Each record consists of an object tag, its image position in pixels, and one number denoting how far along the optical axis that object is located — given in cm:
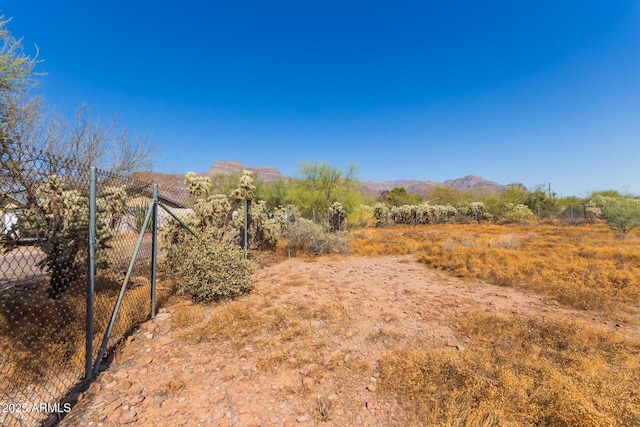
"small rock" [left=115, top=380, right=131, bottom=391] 275
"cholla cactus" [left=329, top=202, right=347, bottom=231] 1695
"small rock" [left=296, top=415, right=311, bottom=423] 240
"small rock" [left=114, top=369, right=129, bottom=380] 294
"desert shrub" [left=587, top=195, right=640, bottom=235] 1484
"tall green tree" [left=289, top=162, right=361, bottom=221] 1705
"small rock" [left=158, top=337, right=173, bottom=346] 368
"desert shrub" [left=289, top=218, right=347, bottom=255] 1100
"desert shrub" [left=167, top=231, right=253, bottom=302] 517
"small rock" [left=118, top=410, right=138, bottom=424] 232
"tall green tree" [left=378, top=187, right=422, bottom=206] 4019
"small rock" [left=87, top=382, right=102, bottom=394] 268
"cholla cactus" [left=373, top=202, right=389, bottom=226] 2927
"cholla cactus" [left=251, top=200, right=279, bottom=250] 1065
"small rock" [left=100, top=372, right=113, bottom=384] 285
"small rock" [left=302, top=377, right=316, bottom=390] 284
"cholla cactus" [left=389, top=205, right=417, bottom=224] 3092
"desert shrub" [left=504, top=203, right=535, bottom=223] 2975
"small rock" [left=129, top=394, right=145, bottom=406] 255
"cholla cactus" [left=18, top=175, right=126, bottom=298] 350
